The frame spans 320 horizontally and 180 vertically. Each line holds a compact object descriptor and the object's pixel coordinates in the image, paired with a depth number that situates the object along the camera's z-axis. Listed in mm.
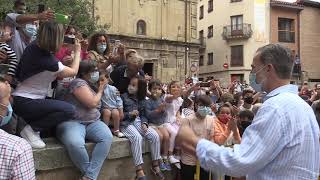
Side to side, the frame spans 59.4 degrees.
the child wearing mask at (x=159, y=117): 3913
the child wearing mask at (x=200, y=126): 3957
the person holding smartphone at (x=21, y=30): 3411
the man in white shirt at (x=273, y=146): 1646
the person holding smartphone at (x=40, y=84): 2888
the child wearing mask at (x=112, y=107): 3565
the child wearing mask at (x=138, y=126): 3483
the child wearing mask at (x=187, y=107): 4948
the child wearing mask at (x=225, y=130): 3854
